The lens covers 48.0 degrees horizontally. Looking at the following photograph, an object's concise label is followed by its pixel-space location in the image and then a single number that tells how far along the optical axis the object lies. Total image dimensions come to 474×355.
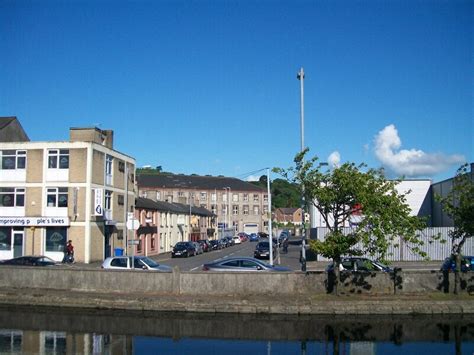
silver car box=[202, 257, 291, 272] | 24.75
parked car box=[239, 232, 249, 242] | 102.31
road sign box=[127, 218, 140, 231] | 29.12
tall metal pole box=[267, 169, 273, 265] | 31.24
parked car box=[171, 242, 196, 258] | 52.17
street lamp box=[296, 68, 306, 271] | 26.19
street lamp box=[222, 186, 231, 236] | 116.26
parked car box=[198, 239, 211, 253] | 62.49
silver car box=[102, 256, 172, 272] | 25.08
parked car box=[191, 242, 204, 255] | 56.69
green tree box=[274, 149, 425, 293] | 20.66
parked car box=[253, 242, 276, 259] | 47.57
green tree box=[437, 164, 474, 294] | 21.31
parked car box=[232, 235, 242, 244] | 91.95
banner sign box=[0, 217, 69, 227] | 40.53
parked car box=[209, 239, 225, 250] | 69.72
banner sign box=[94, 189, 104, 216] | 41.56
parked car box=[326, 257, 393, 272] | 24.81
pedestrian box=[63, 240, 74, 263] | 38.04
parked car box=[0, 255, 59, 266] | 29.92
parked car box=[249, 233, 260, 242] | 111.00
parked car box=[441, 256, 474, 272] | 26.80
